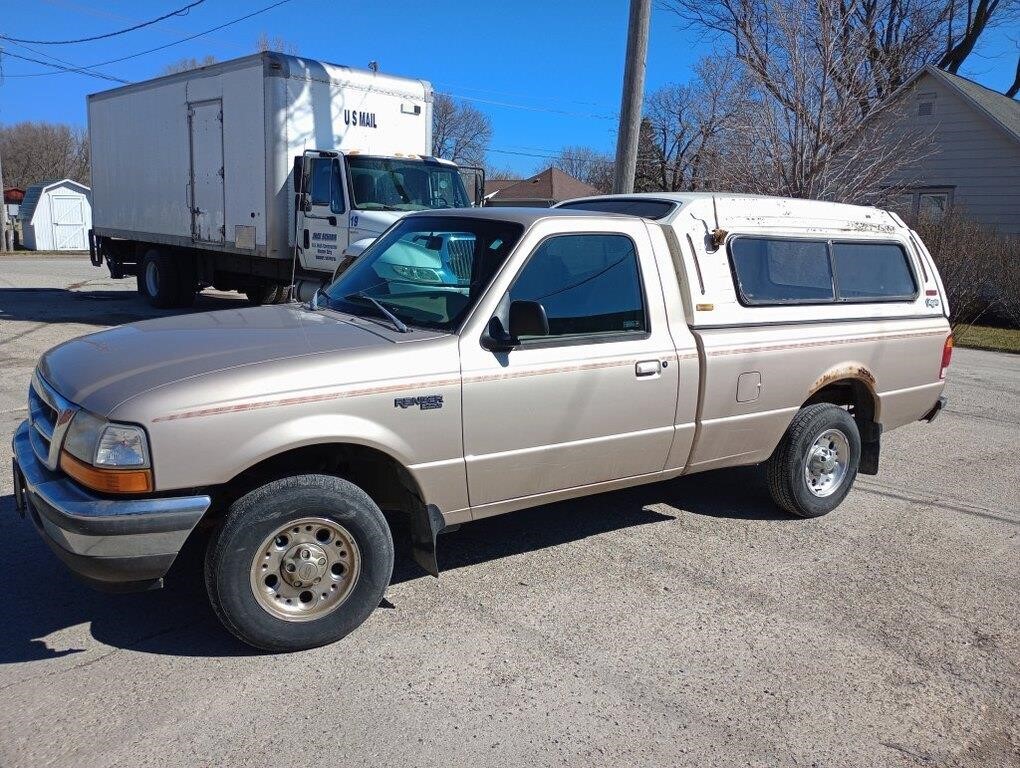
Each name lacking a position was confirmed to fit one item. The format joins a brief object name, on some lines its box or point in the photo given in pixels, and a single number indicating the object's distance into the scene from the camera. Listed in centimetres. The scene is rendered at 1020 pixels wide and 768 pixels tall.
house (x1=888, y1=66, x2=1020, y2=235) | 2128
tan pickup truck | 344
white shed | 3994
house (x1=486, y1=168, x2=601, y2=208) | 5584
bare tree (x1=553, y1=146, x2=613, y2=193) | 7112
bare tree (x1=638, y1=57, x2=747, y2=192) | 1430
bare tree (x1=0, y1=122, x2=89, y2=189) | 6588
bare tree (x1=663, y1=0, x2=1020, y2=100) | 1351
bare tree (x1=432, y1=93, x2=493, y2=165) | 6656
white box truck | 1180
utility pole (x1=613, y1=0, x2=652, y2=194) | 1079
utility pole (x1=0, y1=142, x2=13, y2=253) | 3441
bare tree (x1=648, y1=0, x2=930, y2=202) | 1300
